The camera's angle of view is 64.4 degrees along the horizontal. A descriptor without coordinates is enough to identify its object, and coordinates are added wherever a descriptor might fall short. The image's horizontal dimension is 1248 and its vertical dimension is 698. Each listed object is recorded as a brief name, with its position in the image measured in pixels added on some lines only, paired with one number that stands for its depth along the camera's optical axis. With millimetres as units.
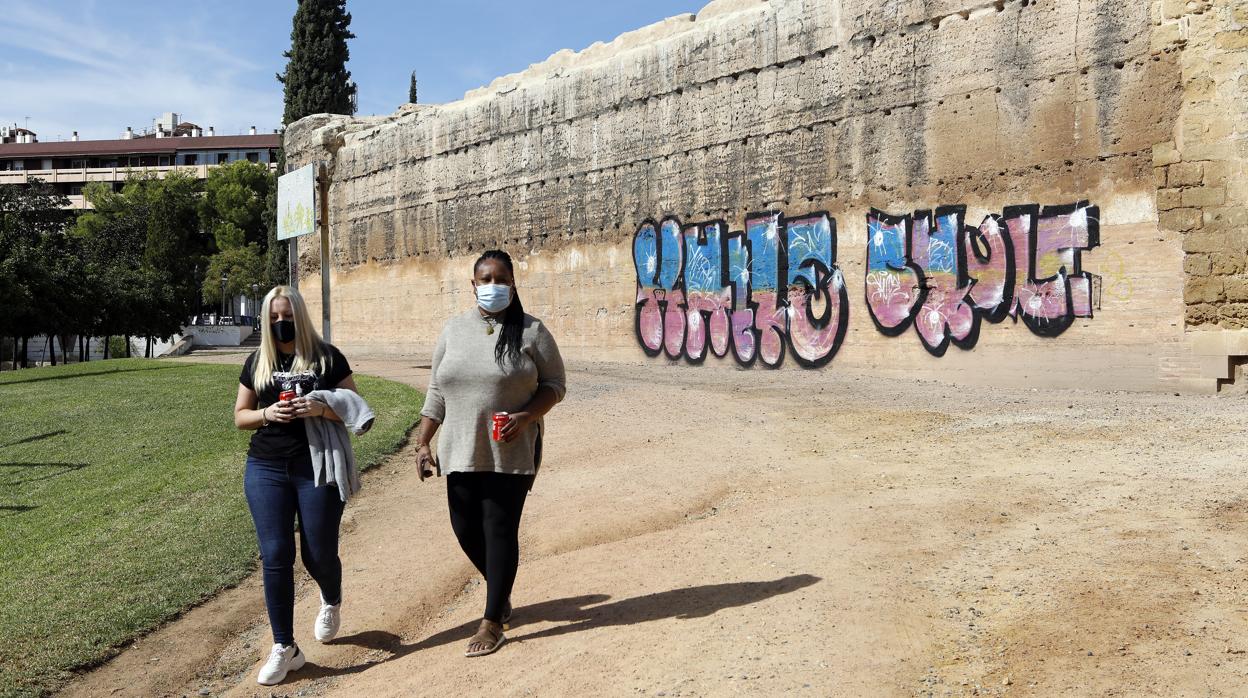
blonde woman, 4742
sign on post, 17338
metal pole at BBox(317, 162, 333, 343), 15273
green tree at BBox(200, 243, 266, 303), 59000
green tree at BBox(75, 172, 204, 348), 45438
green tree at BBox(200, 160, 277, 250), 66375
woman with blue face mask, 4652
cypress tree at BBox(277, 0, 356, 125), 40406
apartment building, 83500
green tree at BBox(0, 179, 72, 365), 33906
